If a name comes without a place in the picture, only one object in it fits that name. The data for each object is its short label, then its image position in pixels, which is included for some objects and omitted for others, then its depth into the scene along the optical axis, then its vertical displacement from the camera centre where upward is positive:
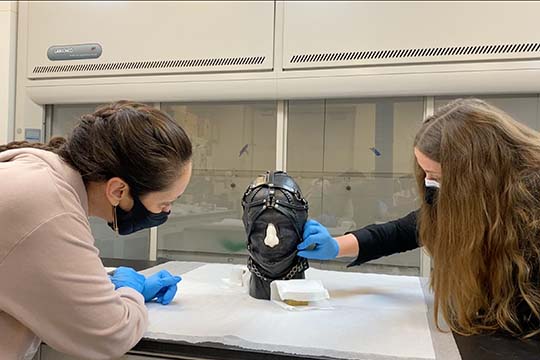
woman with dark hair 0.82 -0.07
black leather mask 1.33 -0.13
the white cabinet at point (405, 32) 2.02 +0.72
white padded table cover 0.98 -0.34
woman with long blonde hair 1.12 -0.08
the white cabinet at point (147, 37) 2.31 +0.78
